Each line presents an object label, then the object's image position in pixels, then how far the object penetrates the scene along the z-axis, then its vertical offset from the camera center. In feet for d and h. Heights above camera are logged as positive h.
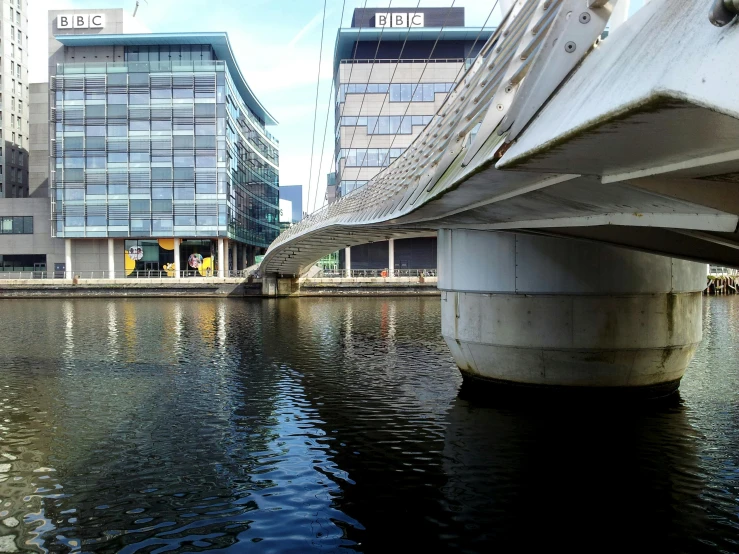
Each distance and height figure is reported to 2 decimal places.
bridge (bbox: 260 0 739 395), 11.10 +2.46
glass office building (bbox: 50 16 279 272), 211.00 +38.84
